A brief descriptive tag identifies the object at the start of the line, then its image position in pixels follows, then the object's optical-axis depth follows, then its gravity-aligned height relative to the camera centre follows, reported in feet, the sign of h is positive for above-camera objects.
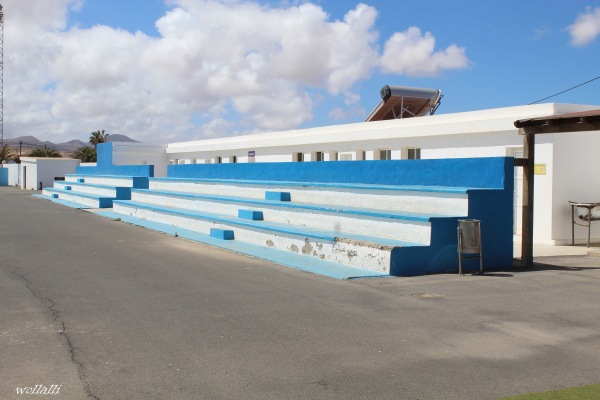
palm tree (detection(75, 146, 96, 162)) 266.59 +11.01
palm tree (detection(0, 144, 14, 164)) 293.68 +12.57
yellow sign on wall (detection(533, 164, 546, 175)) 54.38 +1.03
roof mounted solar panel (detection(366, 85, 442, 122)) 87.40 +11.29
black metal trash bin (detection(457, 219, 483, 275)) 37.83 -3.38
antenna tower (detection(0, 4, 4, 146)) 264.72 +45.54
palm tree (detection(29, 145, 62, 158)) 267.39 +11.79
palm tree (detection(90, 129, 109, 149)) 294.66 +20.14
